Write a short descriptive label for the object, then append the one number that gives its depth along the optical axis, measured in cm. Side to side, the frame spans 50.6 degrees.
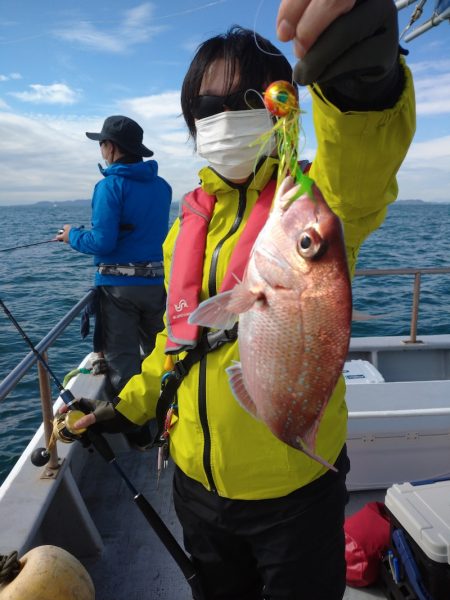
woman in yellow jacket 156
